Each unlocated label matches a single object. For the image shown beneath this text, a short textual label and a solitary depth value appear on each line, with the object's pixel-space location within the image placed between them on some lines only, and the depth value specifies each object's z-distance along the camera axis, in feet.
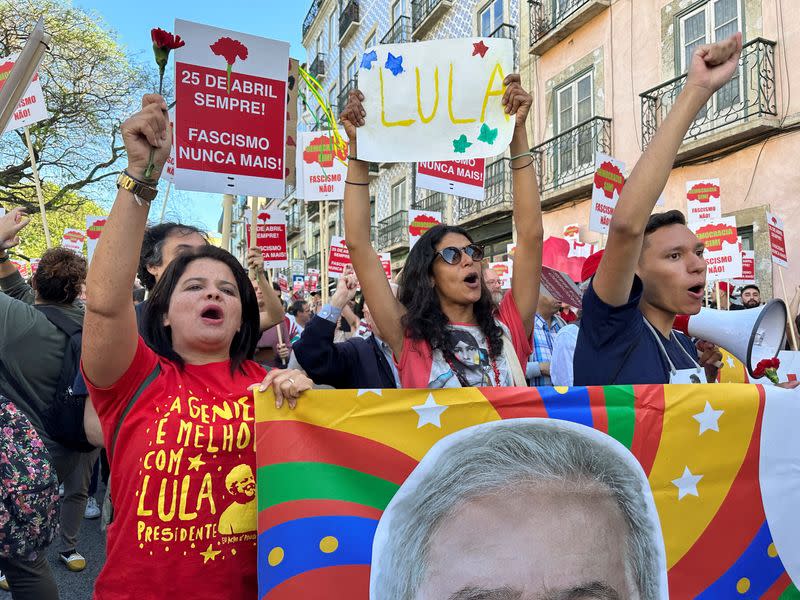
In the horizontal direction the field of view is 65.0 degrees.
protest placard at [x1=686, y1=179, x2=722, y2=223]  26.32
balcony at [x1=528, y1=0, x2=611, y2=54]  42.42
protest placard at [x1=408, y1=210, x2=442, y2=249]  25.48
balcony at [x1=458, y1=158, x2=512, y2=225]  52.90
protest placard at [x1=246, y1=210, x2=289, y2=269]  21.61
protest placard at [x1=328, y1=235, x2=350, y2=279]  27.96
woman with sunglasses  7.50
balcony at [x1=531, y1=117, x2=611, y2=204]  42.22
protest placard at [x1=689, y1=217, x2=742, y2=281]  24.70
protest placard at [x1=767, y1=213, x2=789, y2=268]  24.30
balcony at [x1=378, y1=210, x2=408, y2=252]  73.72
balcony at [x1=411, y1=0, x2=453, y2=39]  61.77
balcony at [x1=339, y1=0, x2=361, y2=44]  88.22
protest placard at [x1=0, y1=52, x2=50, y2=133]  19.34
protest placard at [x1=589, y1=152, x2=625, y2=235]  20.33
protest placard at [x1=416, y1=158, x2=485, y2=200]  15.80
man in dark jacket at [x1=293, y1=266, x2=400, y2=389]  8.74
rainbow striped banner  5.12
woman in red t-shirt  4.94
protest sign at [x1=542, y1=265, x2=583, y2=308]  14.28
